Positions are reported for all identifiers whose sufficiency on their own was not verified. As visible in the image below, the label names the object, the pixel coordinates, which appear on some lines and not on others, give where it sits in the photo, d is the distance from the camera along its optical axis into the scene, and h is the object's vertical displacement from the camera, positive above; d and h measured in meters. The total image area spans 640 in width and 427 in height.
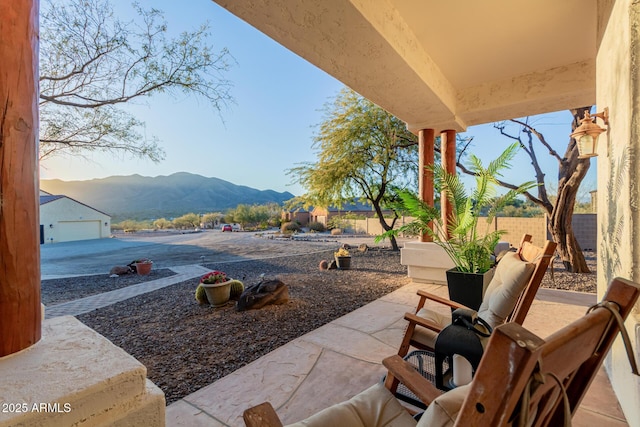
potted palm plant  3.26 -0.16
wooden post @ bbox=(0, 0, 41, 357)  0.85 +0.13
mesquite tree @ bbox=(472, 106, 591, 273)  5.86 +0.20
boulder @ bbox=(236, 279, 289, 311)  3.73 -1.16
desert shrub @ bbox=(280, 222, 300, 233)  20.37 -1.20
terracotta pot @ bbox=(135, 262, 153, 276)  7.11 -1.42
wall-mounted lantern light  2.06 +0.58
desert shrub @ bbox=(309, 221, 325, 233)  21.84 -1.27
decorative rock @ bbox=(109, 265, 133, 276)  7.15 -1.50
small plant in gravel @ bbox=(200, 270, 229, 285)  3.95 -0.95
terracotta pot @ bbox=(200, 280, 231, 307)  3.89 -1.14
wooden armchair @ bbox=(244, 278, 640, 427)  0.44 -0.30
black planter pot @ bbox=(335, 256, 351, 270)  6.61 -1.23
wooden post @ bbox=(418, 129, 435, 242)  4.70 +0.84
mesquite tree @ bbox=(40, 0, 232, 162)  5.06 +2.99
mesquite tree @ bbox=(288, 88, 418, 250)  7.88 +1.58
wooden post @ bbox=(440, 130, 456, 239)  4.64 +0.89
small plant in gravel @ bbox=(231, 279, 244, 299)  4.14 -1.16
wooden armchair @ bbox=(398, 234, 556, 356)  1.73 -0.61
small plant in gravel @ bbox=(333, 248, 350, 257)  6.69 -1.03
